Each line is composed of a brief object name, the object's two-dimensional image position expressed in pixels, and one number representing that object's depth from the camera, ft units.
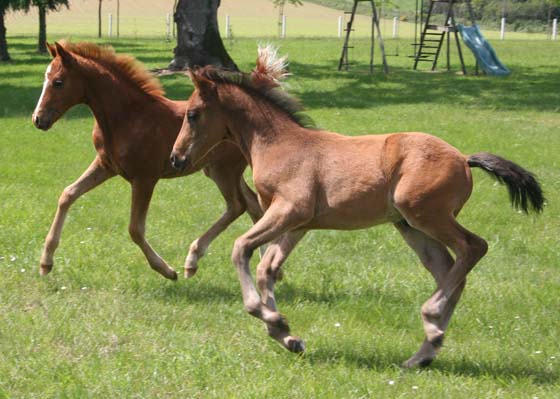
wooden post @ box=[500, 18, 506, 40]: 300.01
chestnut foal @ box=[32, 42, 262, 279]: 47.05
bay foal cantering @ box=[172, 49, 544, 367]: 35.66
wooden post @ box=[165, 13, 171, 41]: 246.94
